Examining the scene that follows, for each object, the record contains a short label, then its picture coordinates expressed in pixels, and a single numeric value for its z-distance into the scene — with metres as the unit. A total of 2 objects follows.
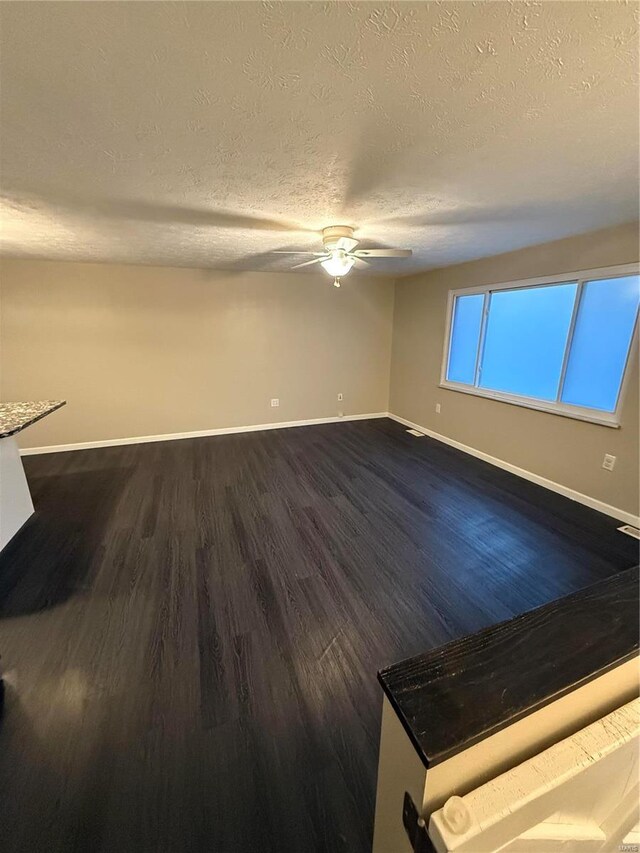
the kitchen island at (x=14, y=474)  2.33
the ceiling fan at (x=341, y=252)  2.47
